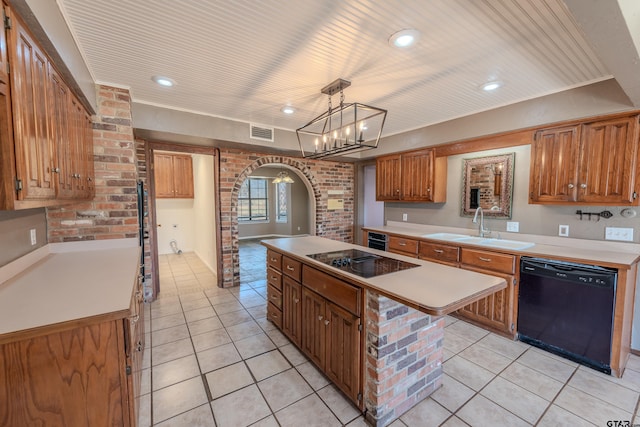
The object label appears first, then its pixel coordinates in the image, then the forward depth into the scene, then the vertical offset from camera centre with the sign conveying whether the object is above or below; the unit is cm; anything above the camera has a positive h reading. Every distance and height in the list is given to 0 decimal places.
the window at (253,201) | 835 -5
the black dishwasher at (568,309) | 212 -96
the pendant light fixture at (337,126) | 225 +101
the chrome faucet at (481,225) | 329 -32
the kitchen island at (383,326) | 150 -85
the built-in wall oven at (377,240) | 392 -63
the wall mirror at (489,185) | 317 +19
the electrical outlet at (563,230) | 272 -32
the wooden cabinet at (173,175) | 570 +54
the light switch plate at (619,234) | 237 -31
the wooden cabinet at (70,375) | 102 -74
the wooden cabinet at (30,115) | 112 +39
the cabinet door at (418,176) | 373 +35
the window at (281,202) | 866 -9
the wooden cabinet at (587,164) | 218 +33
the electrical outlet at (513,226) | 310 -31
